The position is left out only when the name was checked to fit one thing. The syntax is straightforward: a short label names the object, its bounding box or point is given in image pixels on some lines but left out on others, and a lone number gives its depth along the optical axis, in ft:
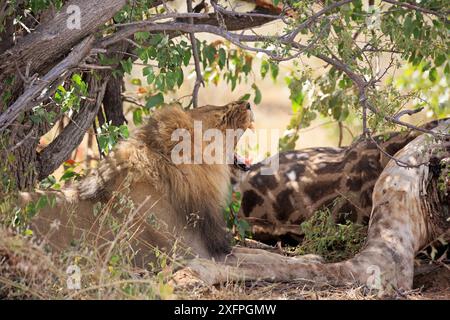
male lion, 30.17
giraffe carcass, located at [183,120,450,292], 30.68
